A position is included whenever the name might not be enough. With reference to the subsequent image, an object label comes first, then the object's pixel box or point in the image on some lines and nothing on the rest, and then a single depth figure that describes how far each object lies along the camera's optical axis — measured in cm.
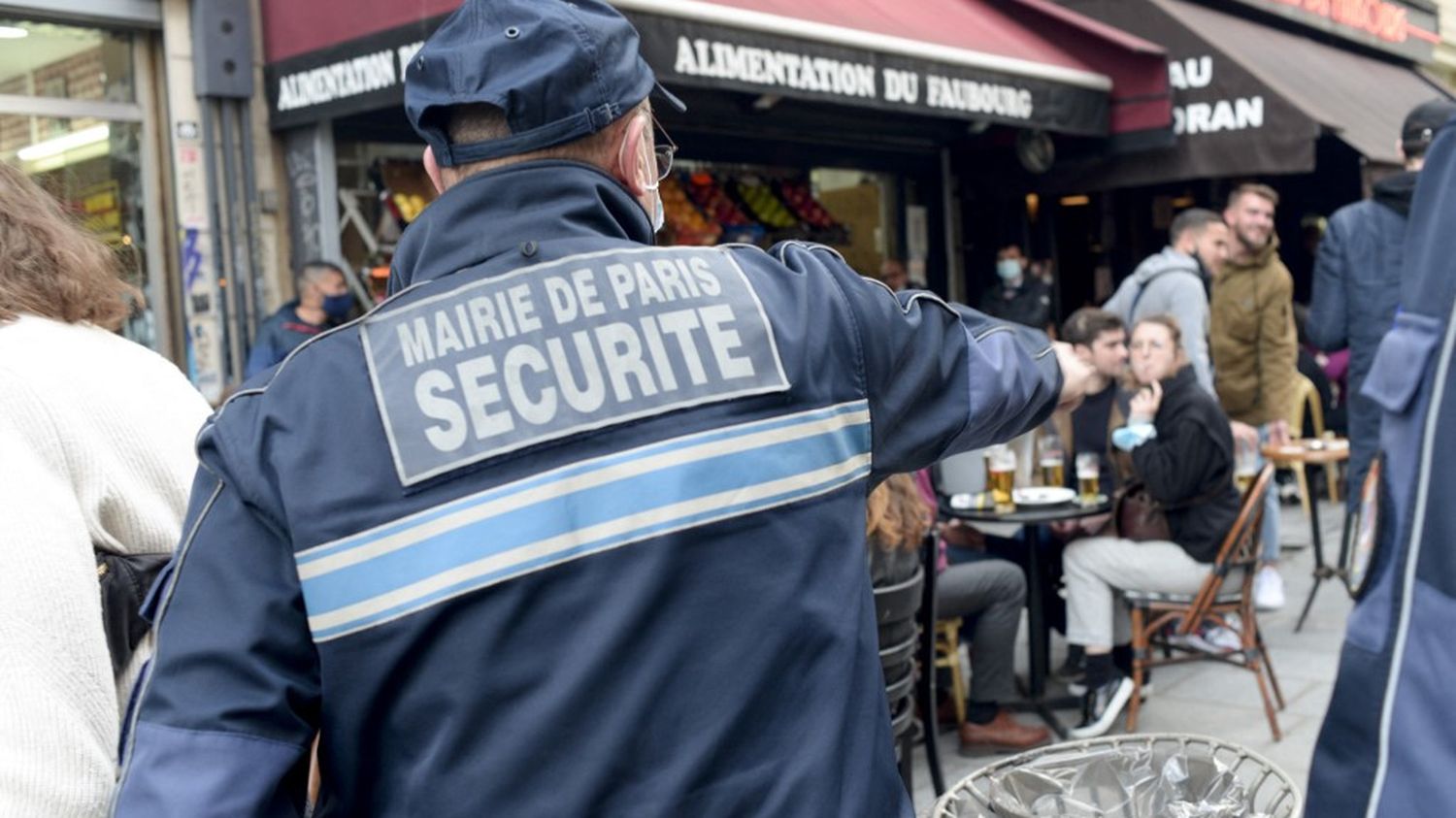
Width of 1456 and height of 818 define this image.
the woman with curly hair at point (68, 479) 153
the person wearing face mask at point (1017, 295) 1039
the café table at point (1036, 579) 501
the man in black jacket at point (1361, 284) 522
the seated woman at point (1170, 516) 487
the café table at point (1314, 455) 636
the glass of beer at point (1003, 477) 519
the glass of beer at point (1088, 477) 513
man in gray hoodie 661
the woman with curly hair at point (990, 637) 483
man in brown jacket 698
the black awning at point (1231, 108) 873
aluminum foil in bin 191
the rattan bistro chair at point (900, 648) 387
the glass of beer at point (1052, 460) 547
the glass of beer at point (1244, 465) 557
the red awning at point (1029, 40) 742
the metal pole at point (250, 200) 675
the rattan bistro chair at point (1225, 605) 477
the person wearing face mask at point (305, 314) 645
